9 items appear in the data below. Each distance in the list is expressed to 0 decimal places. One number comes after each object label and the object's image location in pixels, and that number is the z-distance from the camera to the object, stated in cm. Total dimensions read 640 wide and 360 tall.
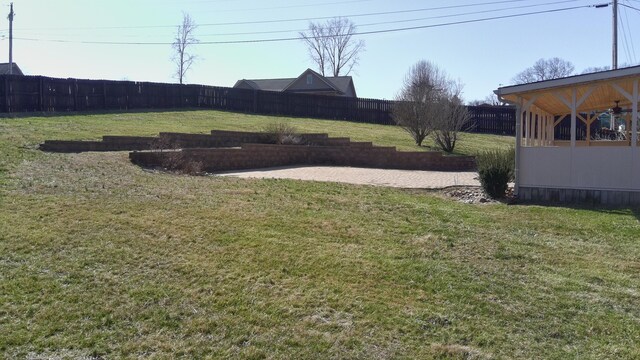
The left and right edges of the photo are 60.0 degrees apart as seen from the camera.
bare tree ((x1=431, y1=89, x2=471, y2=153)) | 2014
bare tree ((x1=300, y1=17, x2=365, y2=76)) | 6712
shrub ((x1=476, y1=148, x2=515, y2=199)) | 1102
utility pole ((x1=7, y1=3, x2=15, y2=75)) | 3541
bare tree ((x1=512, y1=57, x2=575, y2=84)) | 6898
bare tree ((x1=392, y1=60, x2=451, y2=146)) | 2088
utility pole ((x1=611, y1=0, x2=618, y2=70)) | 2592
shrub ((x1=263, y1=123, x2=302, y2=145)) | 1766
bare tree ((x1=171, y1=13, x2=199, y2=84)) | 5159
